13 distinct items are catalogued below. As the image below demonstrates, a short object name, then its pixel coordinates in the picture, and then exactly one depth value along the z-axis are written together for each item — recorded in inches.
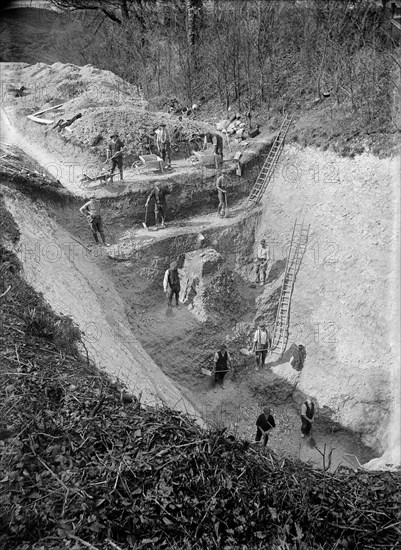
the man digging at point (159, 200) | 621.9
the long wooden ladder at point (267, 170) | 703.1
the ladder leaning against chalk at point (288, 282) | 576.4
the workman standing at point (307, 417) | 475.2
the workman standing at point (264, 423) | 397.1
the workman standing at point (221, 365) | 519.5
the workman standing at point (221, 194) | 668.1
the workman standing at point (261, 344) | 544.1
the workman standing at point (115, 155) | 649.0
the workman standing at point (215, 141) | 721.0
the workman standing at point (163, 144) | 697.1
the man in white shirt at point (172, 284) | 563.8
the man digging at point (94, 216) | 586.6
